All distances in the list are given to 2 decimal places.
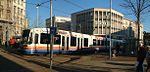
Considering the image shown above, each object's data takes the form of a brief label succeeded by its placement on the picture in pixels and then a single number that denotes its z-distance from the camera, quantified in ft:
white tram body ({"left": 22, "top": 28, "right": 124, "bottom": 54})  47.88
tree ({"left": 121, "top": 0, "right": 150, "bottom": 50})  48.47
